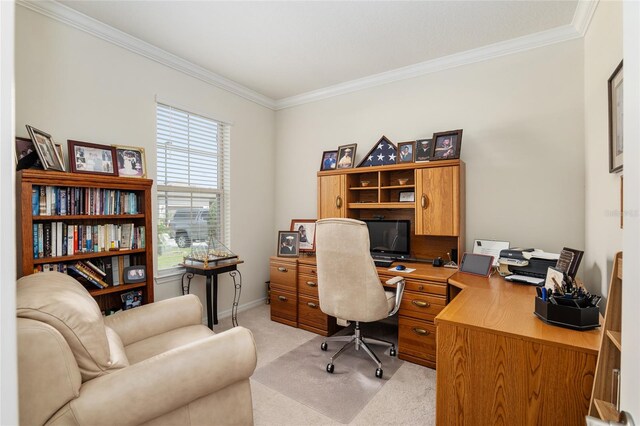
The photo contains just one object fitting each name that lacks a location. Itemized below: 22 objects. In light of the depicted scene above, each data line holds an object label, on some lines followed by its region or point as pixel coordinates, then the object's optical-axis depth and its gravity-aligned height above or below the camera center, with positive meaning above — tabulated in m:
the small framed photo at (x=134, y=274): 2.46 -0.51
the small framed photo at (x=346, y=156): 3.51 +0.65
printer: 2.33 -0.40
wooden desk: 1.23 -0.70
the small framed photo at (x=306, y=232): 3.66 -0.25
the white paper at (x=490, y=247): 2.72 -0.33
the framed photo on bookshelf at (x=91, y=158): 2.33 +0.43
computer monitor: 3.14 -0.27
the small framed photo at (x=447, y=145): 2.83 +0.64
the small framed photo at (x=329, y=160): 3.69 +0.63
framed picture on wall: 1.57 +0.50
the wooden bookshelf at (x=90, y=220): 1.89 -0.06
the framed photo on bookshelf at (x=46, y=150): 2.01 +0.43
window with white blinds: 3.13 +0.33
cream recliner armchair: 1.04 -0.65
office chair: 2.29 -0.53
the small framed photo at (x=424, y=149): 2.94 +0.61
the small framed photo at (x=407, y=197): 3.19 +0.15
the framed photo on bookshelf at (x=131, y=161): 2.63 +0.45
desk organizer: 1.35 -0.48
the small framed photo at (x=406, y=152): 3.11 +0.62
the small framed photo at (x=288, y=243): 3.58 -0.38
